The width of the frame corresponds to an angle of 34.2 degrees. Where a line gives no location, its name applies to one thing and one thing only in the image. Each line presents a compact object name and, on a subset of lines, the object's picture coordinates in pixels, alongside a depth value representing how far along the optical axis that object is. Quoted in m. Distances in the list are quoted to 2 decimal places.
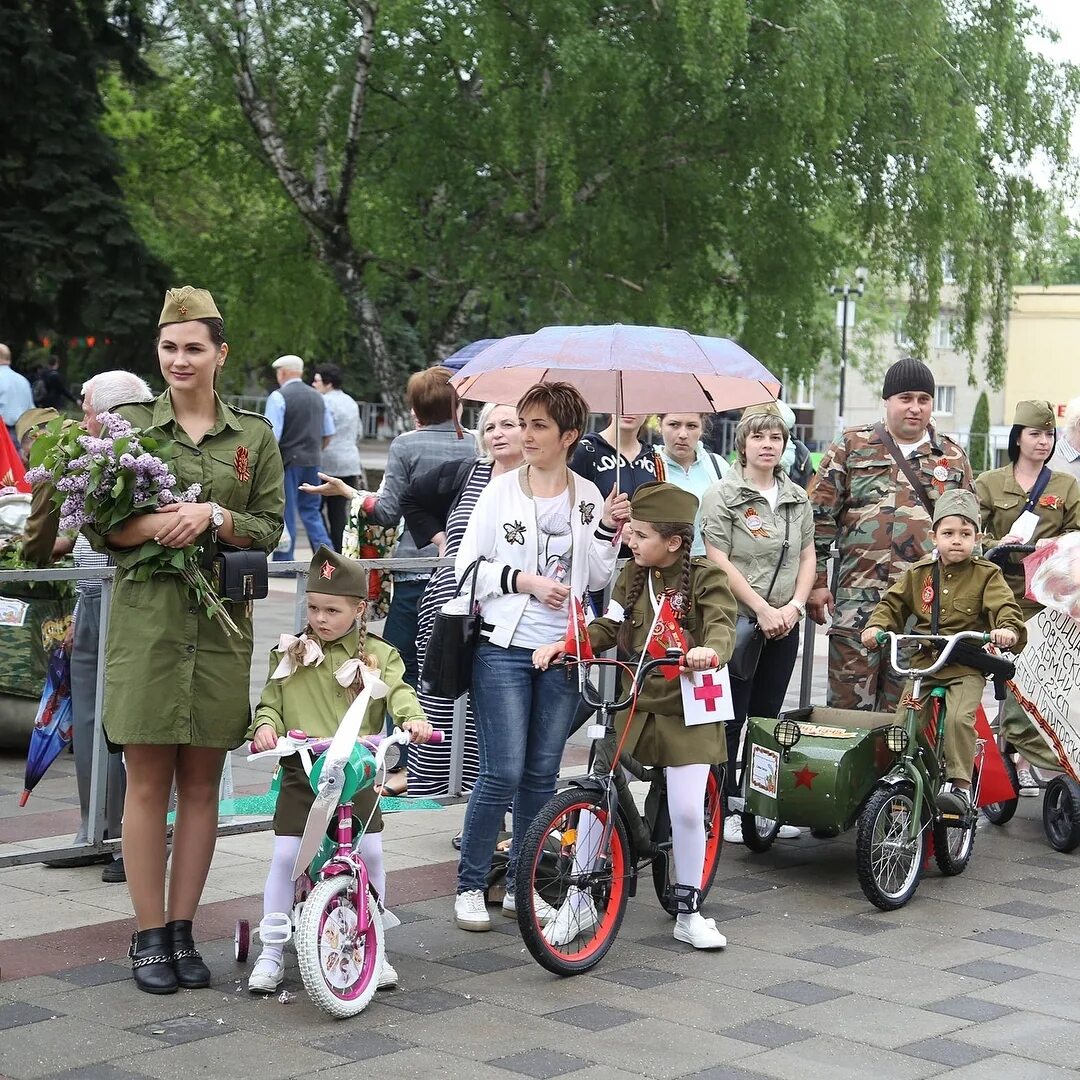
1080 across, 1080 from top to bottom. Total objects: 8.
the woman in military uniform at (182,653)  5.01
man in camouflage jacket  7.38
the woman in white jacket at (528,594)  5.73
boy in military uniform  6.77
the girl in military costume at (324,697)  5.11
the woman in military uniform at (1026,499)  7.84
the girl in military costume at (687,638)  5.75
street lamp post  34.44
